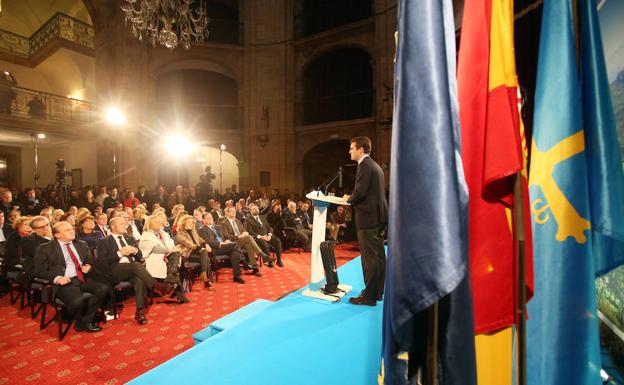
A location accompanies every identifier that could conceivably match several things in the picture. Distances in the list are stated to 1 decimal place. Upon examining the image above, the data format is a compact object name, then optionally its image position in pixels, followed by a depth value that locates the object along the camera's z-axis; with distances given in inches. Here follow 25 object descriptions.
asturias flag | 48.4
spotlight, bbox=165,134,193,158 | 540.4
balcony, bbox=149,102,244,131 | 554.9
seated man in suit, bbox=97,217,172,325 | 164.7
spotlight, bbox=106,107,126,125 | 451.0
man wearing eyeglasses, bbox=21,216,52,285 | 173.2
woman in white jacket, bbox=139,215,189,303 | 182.9
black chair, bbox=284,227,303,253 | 339.9
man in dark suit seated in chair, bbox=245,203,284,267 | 286.7
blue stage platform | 80.4
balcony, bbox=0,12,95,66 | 496.7
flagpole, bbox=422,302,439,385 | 38.7
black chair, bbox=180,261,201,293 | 209.0
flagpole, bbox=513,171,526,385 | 40.3
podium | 135.4
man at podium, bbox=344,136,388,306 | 125.2
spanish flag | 43.9
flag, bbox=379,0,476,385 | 38.2
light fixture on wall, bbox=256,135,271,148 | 549.6
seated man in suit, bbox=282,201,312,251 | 339.3
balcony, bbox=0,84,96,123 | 408.2
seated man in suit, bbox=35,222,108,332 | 147.3
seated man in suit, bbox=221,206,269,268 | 263.9
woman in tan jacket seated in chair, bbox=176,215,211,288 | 214.2
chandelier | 219.9
